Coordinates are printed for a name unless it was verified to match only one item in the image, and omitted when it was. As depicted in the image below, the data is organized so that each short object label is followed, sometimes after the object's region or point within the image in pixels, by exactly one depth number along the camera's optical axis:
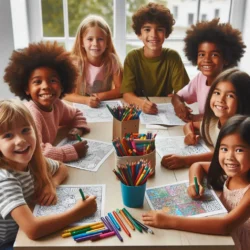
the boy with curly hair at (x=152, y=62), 2.12
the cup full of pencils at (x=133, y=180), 1.06
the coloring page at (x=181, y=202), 1.06
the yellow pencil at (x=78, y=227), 0.98
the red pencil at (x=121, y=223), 0.97
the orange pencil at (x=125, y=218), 0.99
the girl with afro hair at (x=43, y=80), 1.47
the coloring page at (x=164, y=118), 1.77
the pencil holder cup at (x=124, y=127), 1.46
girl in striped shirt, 0.98
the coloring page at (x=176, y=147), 1.46
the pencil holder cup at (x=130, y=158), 1.18
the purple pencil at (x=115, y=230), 0.95
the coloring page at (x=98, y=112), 1.82
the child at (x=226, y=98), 1.42
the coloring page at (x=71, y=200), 1.05
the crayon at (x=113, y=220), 0.99
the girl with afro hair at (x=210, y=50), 1.79
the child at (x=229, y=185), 0.99
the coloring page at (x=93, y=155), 1.35
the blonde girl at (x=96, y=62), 2.16
